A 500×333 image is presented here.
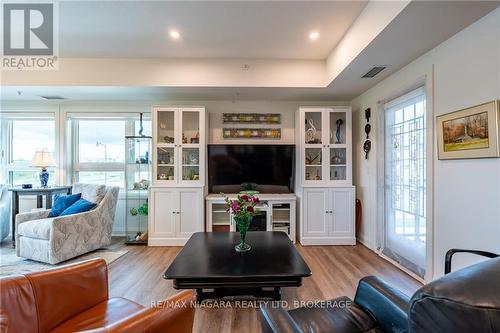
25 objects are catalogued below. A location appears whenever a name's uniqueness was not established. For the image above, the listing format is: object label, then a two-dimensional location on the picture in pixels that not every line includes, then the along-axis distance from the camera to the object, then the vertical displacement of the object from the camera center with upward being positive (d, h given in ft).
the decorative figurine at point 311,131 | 12.85 +1.95
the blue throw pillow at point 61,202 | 11.10 -1.63
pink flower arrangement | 7.21 -1.17
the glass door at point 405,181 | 8.71 -0.57
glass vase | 7.27 -1.86
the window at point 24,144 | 13.93 +1.44
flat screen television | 13.02 +0.03
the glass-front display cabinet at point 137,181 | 13.25 -0.75
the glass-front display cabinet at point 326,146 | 12.54 +1.13
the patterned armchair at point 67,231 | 9.68 -2.72
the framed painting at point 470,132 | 5.68 +0.92
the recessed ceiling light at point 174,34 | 8.85 +5.08
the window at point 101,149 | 14.14 +1.15
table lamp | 12.26 +0.33
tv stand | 12.44 -2.39
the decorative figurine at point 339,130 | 12.77 +1.99
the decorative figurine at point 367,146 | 11.68 +1.04
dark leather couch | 1.76 -1.08
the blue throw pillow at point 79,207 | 10.75 -1.80
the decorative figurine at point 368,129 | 11.72 +1.89
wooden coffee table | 5.93 -2.65
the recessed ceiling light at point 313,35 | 8.86 +5.05
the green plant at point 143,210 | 12.72 -2.24
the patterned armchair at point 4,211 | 12.20 -2.21
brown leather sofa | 3.29 -2.20
